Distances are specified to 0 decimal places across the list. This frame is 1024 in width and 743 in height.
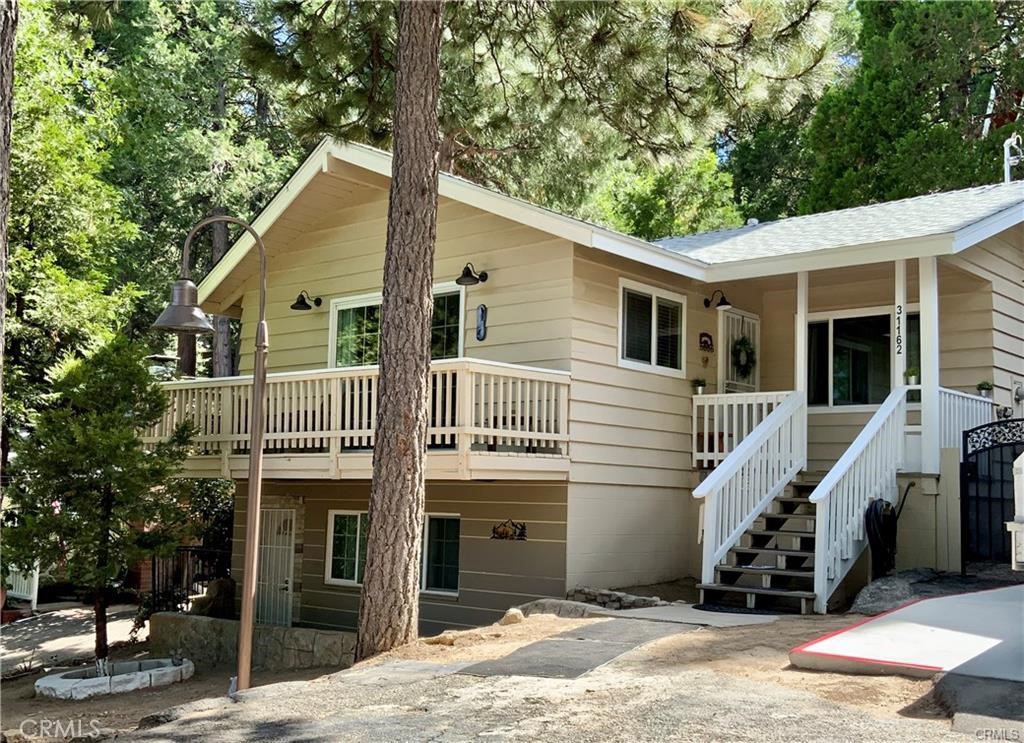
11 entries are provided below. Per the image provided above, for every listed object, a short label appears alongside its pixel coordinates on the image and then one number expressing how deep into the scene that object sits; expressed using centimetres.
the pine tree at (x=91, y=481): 1207
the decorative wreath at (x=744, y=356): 1422
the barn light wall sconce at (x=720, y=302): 1378
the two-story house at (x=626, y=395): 1134
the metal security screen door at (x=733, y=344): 1405
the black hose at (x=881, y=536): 1075
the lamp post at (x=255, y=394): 868
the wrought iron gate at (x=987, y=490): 1105
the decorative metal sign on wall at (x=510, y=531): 1229
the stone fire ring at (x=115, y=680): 1164
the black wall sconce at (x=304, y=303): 1500
